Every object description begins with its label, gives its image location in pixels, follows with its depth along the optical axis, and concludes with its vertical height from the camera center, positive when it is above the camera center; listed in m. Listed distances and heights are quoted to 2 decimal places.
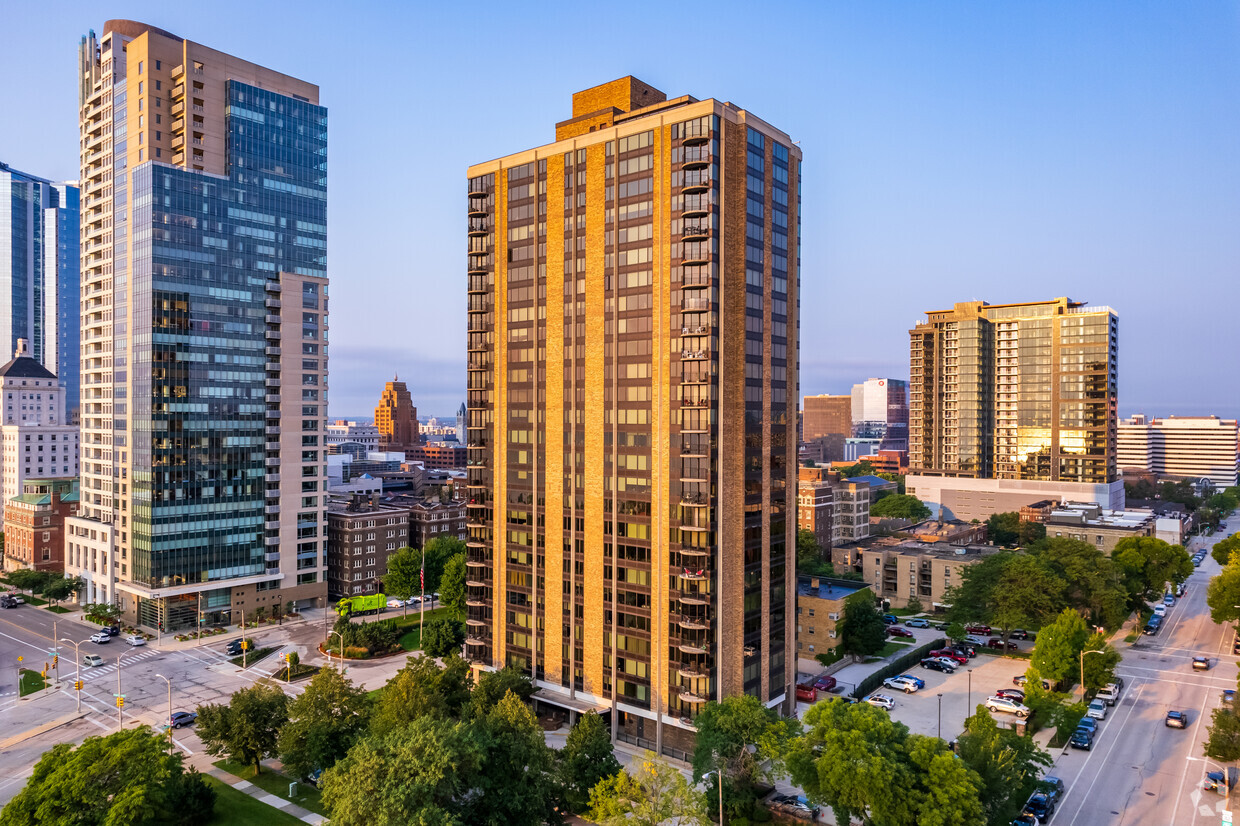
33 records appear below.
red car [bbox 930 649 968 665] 103.80 -34.28
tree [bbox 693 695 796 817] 59.25 -27.03
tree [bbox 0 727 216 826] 48.91 -25.25
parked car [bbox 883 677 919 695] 91.50 -33.66
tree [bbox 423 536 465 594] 128.12 -24.99
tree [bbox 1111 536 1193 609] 120.00 -26.18
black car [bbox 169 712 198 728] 79.94 -33.12
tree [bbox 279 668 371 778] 63.34 -27.11
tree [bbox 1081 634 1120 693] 84.88 -29.12
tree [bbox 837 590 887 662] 98.12 -28.91
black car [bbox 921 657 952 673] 99.75 -34.23
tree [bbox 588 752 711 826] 50.81 -26.82
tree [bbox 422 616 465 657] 100.12 -30.64
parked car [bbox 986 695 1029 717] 82.38 -32.81
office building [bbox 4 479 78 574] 146.38 -22.46
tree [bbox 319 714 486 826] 45.78 -23.23
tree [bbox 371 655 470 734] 63.59 -25.74
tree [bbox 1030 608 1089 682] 82.44 -26.68
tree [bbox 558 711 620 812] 57.75 -27.46
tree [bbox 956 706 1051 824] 53.16 -26.08
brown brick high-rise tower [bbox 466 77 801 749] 70.31 -0.13
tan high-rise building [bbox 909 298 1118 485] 196.38 +9.37
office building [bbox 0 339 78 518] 176.88 -5.19
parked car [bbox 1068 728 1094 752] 73.81 -32.70
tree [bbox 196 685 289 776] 66.25 -27.89
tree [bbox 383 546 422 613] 124.75 -27.48
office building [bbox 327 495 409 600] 137.12 -25.18
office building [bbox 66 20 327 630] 117.31 +12.42
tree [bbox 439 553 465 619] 116.00 -27.31
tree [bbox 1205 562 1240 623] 109.69 -27.74
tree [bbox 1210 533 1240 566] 142.93 -27.54
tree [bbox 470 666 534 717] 71.44 -27.52
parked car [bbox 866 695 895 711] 84.46 -33.05
